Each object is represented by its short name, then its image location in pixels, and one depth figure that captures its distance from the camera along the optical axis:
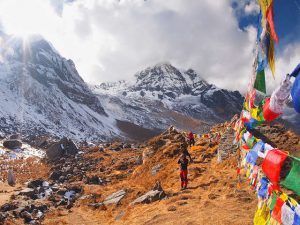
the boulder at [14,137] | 37.84
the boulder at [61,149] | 29.55
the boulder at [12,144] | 33.67
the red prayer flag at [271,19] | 4.83
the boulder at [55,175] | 20.33
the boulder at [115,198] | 12.25
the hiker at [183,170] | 10.76
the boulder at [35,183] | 16.86
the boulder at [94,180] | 17.88
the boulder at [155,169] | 15.27
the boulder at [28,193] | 14.68
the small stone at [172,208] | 8.71
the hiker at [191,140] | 18.71
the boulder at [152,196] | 10.40
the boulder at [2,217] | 10.37
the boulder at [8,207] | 12.10
